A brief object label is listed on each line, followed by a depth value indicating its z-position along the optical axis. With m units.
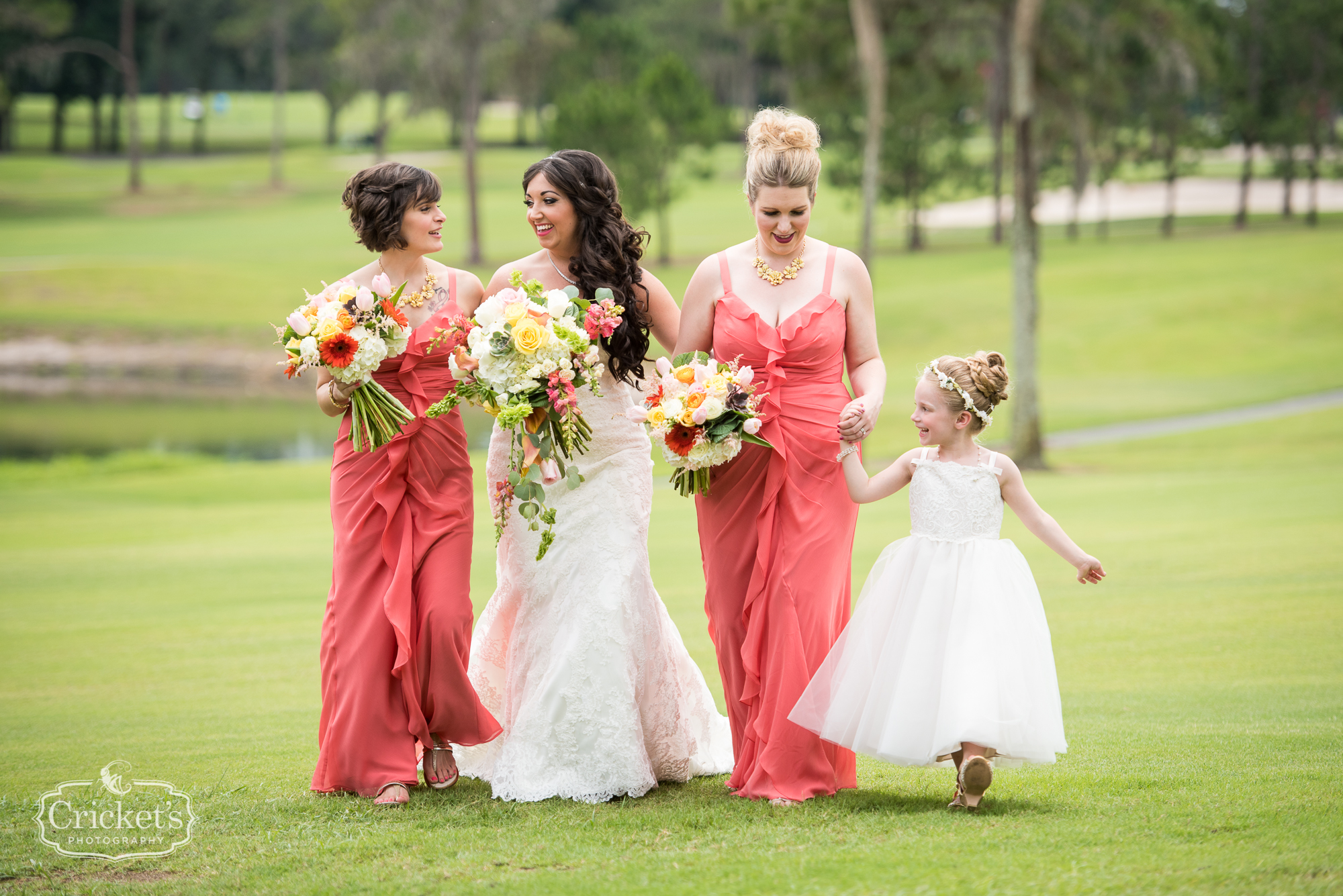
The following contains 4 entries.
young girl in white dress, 9.29
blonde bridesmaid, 10.41
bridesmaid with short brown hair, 10.62
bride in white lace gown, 10.51
